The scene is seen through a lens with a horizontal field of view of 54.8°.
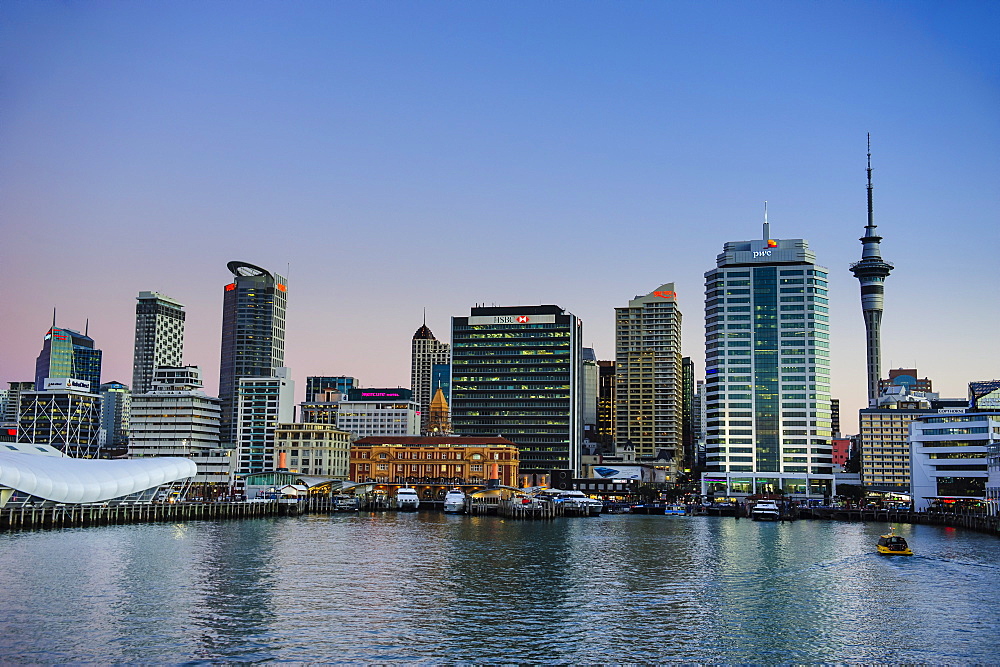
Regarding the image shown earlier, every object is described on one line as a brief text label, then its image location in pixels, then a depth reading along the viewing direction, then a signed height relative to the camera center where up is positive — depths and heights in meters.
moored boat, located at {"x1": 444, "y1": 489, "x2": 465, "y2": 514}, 190.62 -13.93
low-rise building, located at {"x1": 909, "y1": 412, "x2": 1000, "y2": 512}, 186.38 -3.44
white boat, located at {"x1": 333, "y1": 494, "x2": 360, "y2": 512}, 193.88 -14.50
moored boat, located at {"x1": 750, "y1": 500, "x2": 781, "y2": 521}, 179.62 -13.95
